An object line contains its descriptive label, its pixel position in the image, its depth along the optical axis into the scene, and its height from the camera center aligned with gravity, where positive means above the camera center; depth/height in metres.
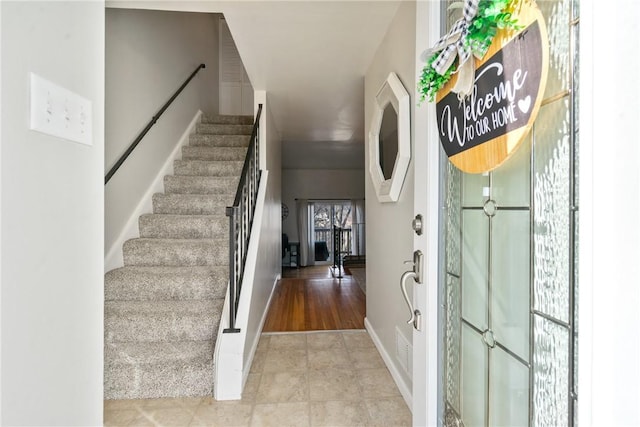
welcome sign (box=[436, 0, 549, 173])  0.58 +0.26
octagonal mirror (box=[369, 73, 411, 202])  1.77 +0.50
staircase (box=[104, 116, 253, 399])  1.90 -0.63
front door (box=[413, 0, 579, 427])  0.56 -0.15
